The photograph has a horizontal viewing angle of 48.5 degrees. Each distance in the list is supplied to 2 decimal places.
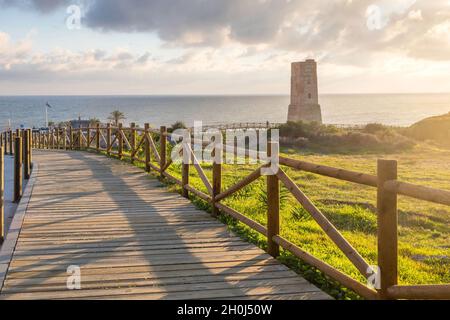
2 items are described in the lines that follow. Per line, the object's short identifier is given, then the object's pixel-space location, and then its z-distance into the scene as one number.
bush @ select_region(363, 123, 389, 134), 47.65
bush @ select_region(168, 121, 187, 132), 46.99
